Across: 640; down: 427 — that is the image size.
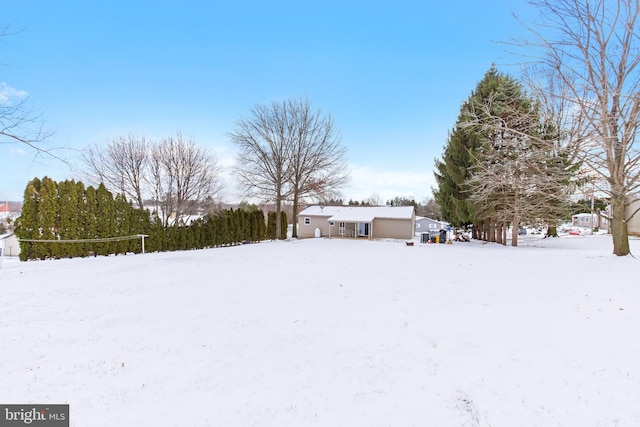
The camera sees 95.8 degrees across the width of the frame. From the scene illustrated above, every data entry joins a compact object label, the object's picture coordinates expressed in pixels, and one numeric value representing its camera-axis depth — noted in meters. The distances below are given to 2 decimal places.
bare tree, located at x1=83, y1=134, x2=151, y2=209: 19.47
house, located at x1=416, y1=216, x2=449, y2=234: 45.19
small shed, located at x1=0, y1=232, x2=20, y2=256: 25.48
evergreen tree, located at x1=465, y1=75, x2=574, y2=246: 16.05
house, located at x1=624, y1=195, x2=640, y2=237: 26.45
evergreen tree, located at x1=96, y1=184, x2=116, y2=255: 13.71
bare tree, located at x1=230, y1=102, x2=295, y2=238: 23.97
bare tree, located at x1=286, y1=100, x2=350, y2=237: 24.50
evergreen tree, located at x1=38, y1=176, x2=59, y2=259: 11.93
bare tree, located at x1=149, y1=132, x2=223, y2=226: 19.89
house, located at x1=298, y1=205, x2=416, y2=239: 30.23
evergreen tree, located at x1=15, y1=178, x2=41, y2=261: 11.62
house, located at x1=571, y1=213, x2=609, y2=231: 48.77
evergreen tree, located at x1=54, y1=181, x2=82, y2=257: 12.43
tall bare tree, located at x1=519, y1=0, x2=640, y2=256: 9.31
